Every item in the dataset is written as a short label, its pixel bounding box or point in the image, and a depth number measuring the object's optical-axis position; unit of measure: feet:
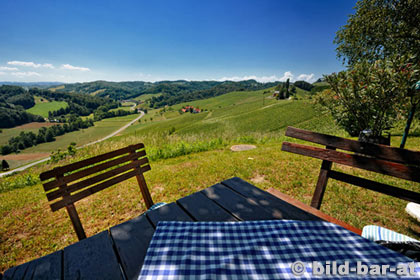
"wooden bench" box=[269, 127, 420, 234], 5.34
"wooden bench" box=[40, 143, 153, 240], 6.17
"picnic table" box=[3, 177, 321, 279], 3.86
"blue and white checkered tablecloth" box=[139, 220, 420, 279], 3.28
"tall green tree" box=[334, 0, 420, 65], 23.52
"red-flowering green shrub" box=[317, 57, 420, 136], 13.43
